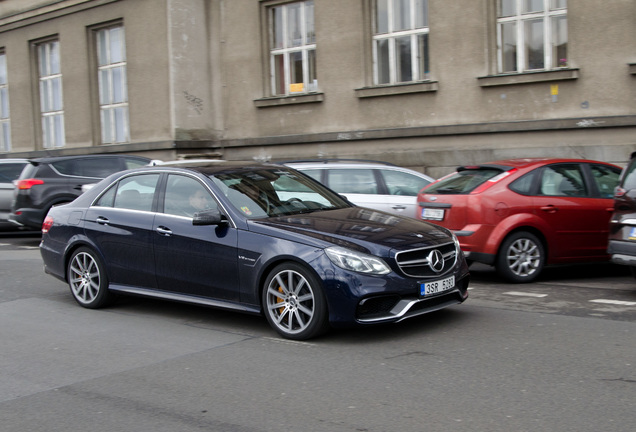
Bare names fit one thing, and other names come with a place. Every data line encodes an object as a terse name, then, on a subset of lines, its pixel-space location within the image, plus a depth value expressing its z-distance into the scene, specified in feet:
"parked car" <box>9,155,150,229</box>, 47.29
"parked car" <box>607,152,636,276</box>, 25.79
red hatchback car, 30.04
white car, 36.91
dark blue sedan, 20.18
